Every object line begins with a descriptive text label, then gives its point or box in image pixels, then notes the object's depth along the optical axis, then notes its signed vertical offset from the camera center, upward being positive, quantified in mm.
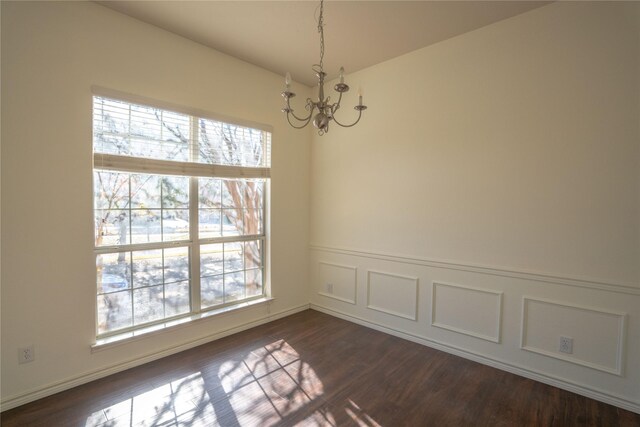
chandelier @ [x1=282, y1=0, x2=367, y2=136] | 1725 +611
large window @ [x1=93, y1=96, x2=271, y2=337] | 2545 -118
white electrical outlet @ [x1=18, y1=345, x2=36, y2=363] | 2131 -1120
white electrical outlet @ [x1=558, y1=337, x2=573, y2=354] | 2355 -1073
